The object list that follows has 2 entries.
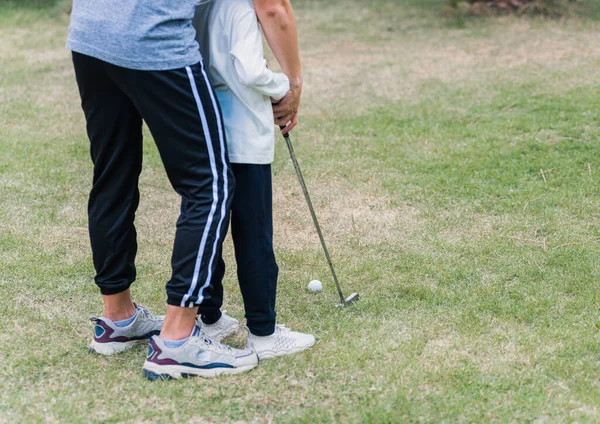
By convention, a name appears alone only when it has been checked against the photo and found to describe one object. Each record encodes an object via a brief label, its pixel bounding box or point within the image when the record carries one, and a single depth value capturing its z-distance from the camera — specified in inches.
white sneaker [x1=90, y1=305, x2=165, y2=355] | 119.8
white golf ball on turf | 142.4
